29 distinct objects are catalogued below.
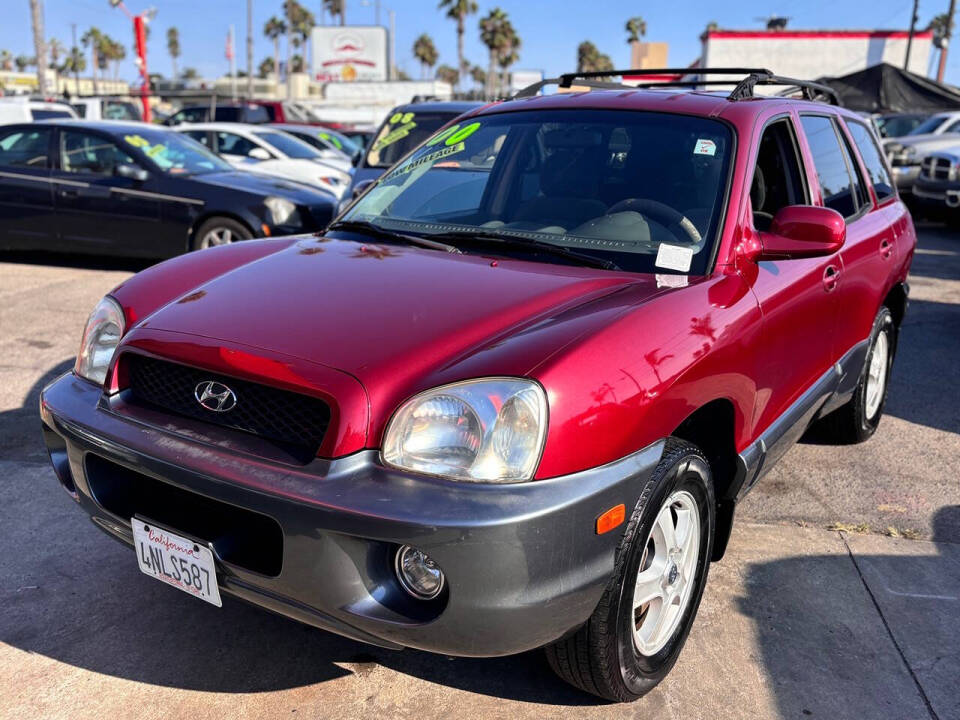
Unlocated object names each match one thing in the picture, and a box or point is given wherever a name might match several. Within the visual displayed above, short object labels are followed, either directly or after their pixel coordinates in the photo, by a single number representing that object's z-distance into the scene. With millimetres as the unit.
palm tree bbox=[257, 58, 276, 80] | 100375
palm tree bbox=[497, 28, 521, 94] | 66812
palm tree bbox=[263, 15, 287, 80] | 89688
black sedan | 8406
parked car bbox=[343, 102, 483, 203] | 9000
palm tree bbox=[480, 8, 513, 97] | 65750
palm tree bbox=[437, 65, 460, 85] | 104938
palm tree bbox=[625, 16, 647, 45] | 70000
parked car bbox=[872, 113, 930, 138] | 20406
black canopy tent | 23266
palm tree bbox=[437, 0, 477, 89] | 63469
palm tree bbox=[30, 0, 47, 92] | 22797
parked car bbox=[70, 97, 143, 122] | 20948
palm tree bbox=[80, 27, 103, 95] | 99375
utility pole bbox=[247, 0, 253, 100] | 54447
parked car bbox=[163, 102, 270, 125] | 19078
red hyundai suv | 2076
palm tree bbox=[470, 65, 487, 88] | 106562
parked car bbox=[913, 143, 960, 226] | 13086
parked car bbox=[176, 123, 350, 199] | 12531
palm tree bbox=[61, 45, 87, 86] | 100625
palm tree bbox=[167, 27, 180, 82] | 118000
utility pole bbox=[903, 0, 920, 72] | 35219
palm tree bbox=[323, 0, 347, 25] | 44594
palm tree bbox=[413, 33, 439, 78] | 84062
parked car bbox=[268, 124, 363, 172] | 14281
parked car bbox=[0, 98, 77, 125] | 13516
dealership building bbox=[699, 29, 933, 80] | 34719
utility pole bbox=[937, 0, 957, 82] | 39625
